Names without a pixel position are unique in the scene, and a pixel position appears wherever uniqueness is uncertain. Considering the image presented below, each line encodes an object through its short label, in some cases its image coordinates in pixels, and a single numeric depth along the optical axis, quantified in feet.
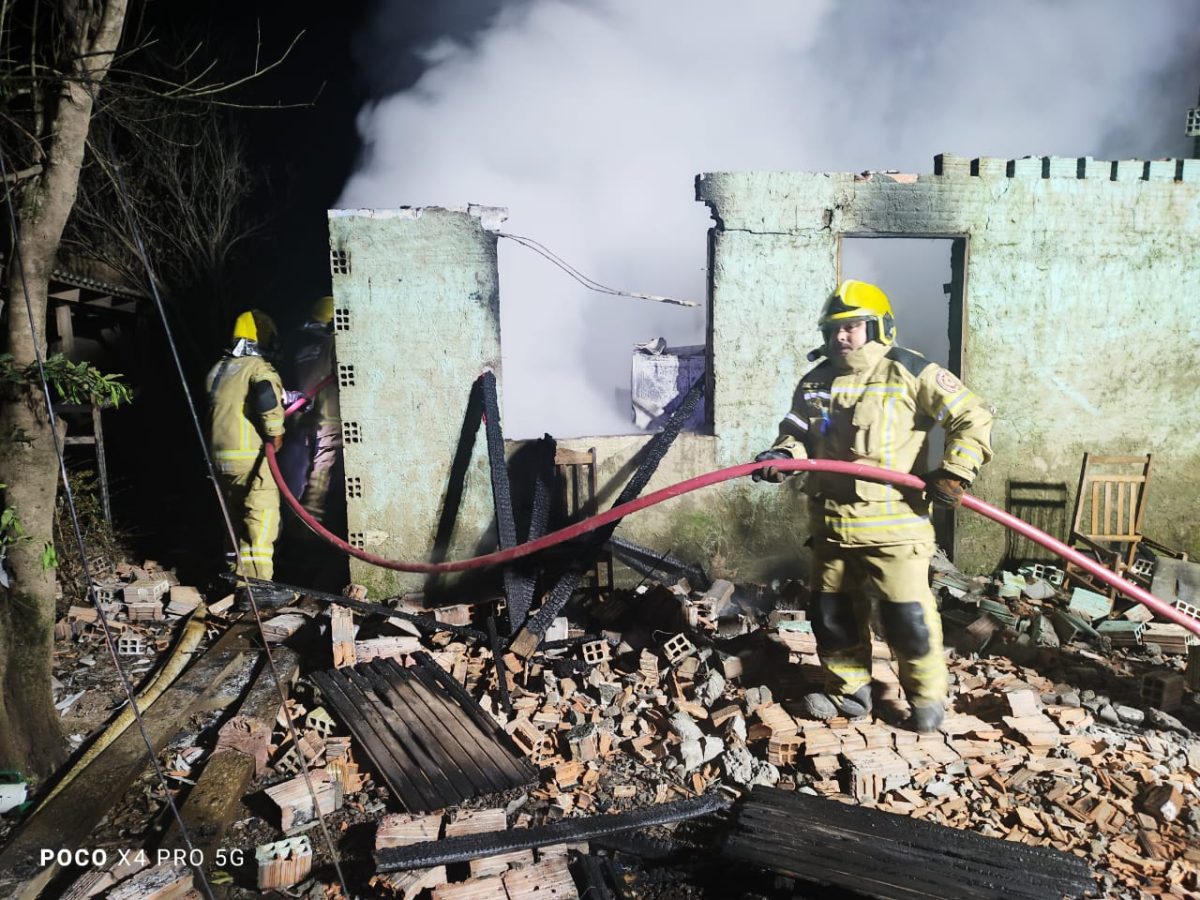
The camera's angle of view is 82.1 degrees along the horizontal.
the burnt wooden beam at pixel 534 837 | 9.52
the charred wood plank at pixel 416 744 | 11.39
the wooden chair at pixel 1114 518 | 19.65
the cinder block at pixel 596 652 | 15.20
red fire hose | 11.39
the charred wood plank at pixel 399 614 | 15.72
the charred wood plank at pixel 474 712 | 11.87
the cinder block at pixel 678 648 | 14.89
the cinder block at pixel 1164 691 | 13.74
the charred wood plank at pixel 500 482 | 16.56
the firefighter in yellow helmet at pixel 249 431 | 18.69
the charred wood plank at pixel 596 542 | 15.53
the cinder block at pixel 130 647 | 16.46
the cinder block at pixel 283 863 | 9.43
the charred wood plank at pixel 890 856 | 8.85
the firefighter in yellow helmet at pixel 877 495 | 12.12
